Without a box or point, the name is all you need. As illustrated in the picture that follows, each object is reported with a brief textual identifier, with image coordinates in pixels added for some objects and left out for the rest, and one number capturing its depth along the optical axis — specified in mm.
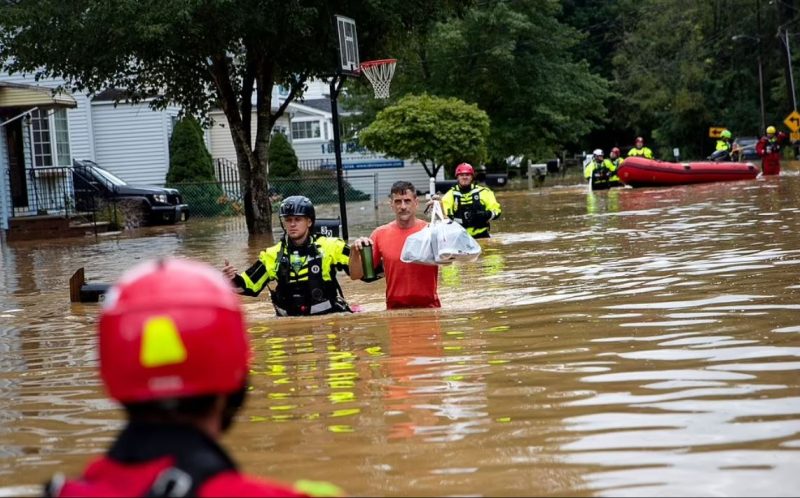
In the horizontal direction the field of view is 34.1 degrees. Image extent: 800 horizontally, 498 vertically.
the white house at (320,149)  51781
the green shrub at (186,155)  43062
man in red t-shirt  10578
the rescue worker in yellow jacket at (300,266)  10000
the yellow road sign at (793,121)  59062
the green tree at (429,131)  49406
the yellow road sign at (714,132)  58281
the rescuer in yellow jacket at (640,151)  42188
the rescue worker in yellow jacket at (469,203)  18391
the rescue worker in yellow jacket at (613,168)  40375
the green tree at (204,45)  25297
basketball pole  17377
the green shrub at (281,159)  52375
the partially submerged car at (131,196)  34781
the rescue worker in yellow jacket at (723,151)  46344
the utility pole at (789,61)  61419
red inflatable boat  38562
